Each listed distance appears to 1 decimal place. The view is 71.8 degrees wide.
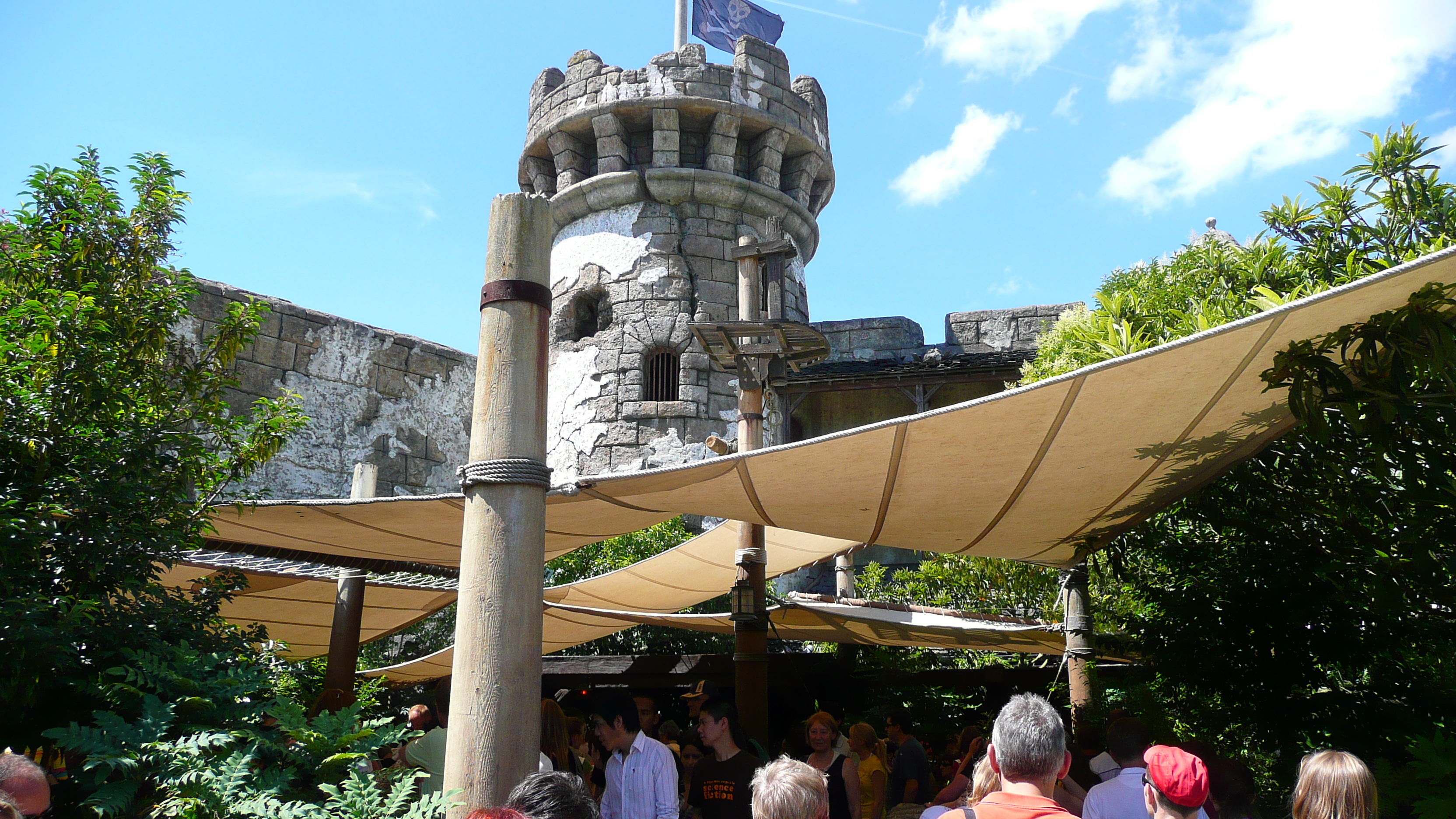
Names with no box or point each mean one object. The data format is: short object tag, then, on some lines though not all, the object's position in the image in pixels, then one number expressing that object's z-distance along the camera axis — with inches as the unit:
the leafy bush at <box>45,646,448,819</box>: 82.1
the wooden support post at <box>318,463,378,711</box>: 194.1
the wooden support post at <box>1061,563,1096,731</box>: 177.0
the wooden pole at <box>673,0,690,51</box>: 430.3
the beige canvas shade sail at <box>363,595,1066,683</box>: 213.3
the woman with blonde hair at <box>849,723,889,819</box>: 150.7
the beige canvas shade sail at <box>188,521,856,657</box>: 206.1
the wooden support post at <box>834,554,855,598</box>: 314.3
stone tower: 377.7
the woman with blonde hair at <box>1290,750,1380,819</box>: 73.7
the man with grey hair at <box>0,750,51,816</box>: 73.5
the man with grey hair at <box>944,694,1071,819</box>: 66.3
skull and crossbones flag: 460.8
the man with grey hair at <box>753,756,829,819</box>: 68.8
